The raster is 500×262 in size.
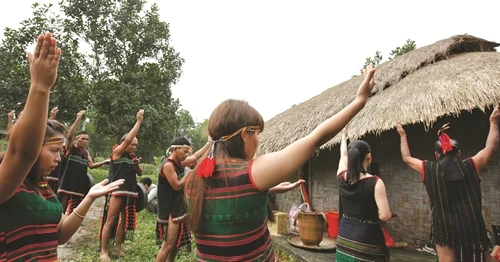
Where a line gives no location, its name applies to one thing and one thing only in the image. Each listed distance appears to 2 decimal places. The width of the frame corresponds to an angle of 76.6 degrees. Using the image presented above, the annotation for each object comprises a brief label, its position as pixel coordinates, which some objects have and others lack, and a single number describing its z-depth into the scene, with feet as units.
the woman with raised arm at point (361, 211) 8.63
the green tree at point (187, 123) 174.45
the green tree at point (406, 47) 65.31
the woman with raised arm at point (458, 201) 9.53
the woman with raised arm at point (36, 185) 3.52
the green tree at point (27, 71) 34.86
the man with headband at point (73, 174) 17.04
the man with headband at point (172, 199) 12.69
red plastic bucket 19.56
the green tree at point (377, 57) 73.57
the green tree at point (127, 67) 40.65
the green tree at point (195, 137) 158.83
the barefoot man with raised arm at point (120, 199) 15.19
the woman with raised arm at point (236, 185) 4.31
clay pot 17.30
